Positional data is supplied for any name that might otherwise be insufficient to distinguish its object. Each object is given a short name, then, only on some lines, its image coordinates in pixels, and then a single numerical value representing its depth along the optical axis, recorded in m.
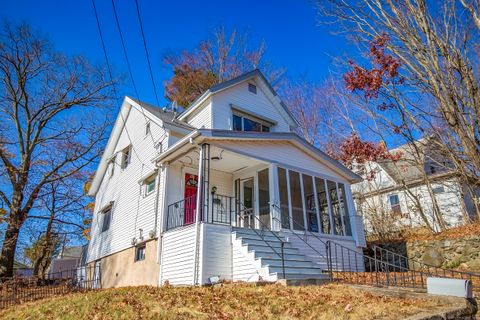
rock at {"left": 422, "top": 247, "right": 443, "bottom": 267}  13.50
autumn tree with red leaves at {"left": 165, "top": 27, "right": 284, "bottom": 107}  27.14
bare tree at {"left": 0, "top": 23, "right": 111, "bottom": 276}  17.92
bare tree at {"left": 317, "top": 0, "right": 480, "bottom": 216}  7.40
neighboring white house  19.17
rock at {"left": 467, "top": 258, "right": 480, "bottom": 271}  12.20
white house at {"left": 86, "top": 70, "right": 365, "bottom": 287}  9.15
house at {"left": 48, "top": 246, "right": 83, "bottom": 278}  32.88
